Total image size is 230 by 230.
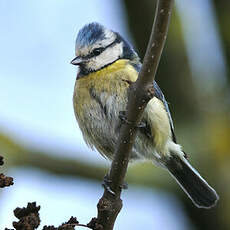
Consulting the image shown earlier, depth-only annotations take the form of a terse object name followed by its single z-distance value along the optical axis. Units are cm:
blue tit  266
